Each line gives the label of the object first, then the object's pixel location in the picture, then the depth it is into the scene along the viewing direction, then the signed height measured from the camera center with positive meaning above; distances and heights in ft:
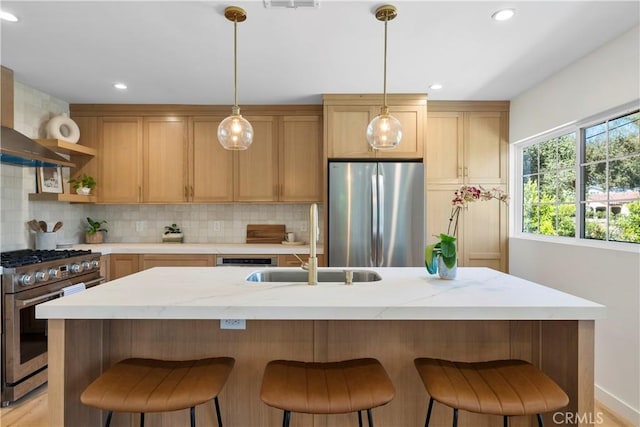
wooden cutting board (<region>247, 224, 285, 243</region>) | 13.03 -0.88
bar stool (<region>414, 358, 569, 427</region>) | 3.81 -2.05
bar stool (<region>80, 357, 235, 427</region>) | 3.83 -2.06
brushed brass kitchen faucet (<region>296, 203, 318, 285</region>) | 5.55 -0.67
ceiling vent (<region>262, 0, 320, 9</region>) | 6.20 +3.69
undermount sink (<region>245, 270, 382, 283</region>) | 6.80 -1.29
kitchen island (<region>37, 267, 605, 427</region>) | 4.62 -1.91
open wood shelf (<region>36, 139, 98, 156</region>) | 10.55 +1.94
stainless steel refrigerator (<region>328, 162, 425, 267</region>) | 10.52 -0.19
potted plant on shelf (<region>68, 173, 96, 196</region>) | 11.76 +0.85
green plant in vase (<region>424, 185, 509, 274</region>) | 5.71 -0.59
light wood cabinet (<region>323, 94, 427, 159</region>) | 11.08 +2.78
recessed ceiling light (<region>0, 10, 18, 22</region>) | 6.67 +3.72
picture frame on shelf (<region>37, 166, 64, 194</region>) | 10.69 +0.91
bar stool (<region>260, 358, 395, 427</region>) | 3.82 -2.06
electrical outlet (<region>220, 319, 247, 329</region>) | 5.07 -1.66
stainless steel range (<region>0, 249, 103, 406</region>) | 7.35 -2.21
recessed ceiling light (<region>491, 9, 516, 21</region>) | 6.50 +3.69
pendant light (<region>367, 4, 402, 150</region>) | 6.13 +1.39
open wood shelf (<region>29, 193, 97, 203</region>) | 10.44 +0.36
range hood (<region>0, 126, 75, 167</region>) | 8.03 +1.38
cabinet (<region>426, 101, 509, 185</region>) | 11.76 +2.22
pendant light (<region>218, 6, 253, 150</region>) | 6.31 +1.45
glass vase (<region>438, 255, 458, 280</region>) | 5.79 -1.01
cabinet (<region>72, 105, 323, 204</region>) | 12.23 +1.83
